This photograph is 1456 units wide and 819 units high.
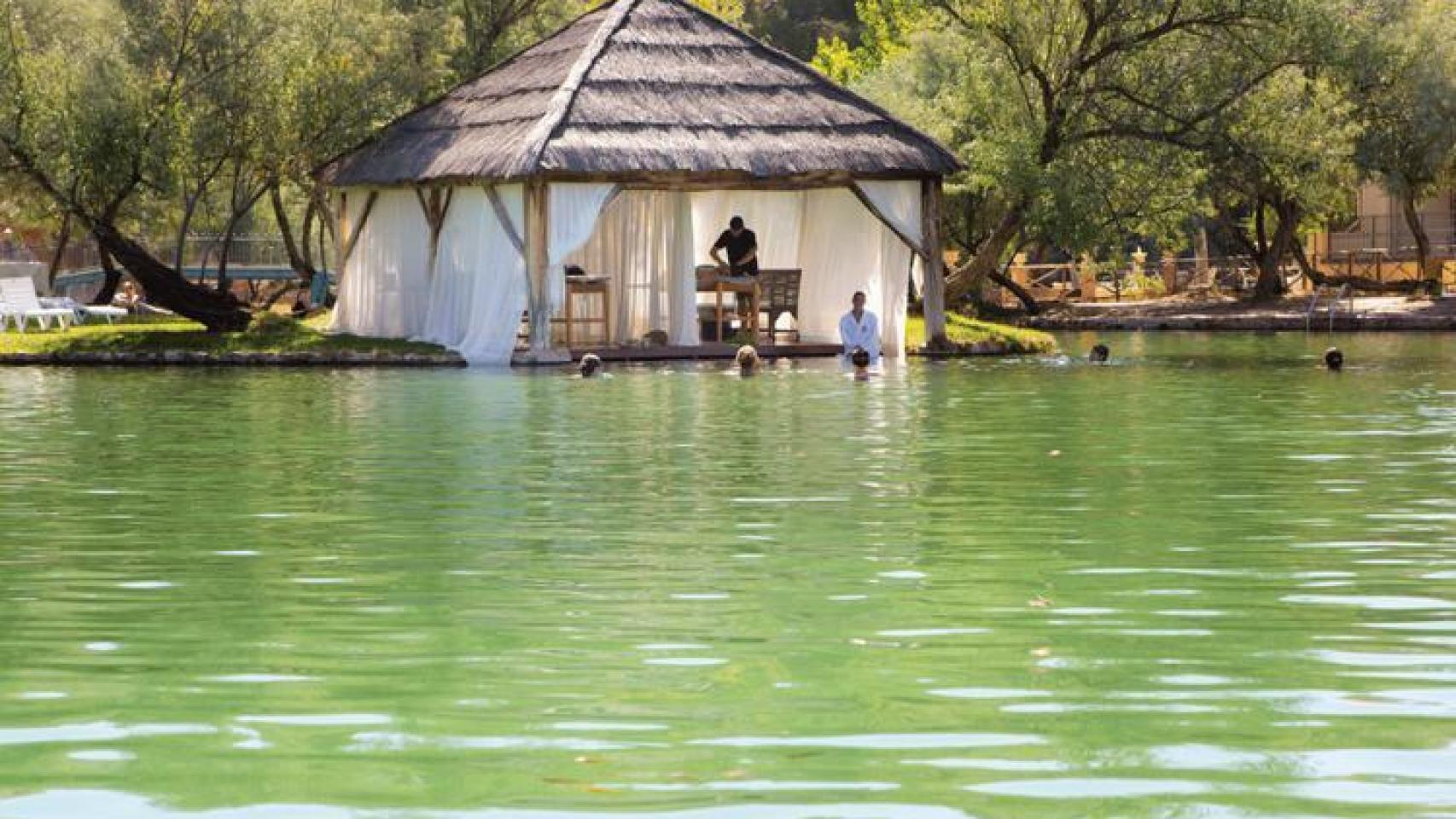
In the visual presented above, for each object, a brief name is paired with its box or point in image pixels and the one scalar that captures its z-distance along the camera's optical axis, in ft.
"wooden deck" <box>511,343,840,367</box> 105.70
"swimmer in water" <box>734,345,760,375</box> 92.22
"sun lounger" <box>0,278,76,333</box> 124.47
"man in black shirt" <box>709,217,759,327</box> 110.73
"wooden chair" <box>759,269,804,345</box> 110.42
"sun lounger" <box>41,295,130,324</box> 134.31
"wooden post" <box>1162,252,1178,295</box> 185.57
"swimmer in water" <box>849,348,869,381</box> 90.63
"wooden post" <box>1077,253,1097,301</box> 182.50
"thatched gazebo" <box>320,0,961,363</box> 103.71
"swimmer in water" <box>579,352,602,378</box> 93.20
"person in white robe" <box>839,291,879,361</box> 100.48
